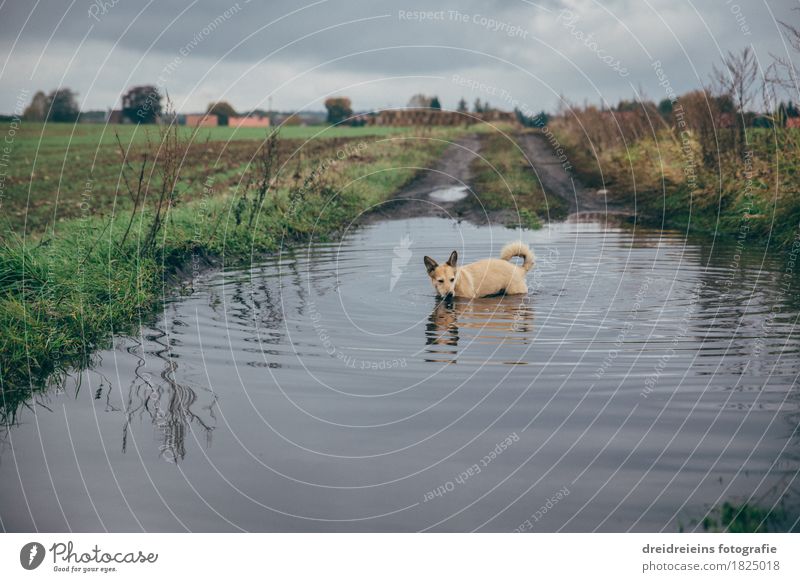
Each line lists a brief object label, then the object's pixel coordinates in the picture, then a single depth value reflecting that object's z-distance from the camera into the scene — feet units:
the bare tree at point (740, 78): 63.77
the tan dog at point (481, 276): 41.19
